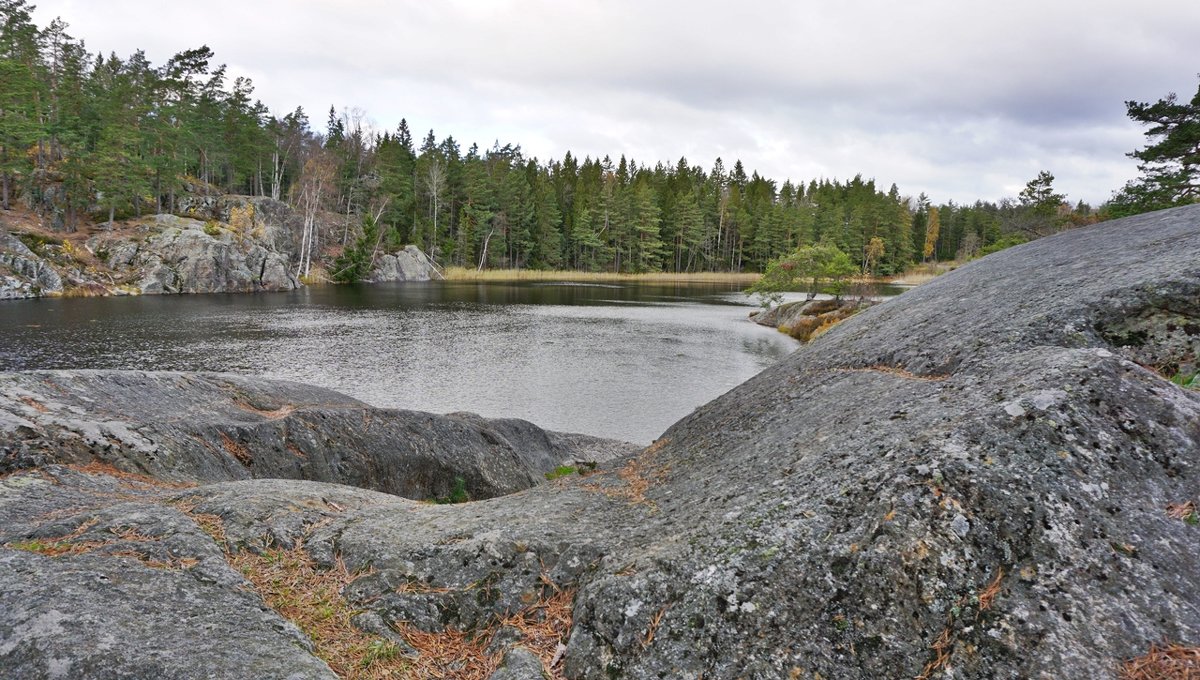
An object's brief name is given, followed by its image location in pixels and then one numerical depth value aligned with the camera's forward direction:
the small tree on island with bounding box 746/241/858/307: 50.75
